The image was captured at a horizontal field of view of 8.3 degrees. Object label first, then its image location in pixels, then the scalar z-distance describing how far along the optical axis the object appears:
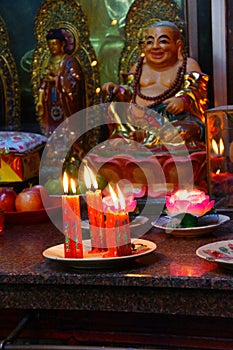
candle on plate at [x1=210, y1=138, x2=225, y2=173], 3.44
